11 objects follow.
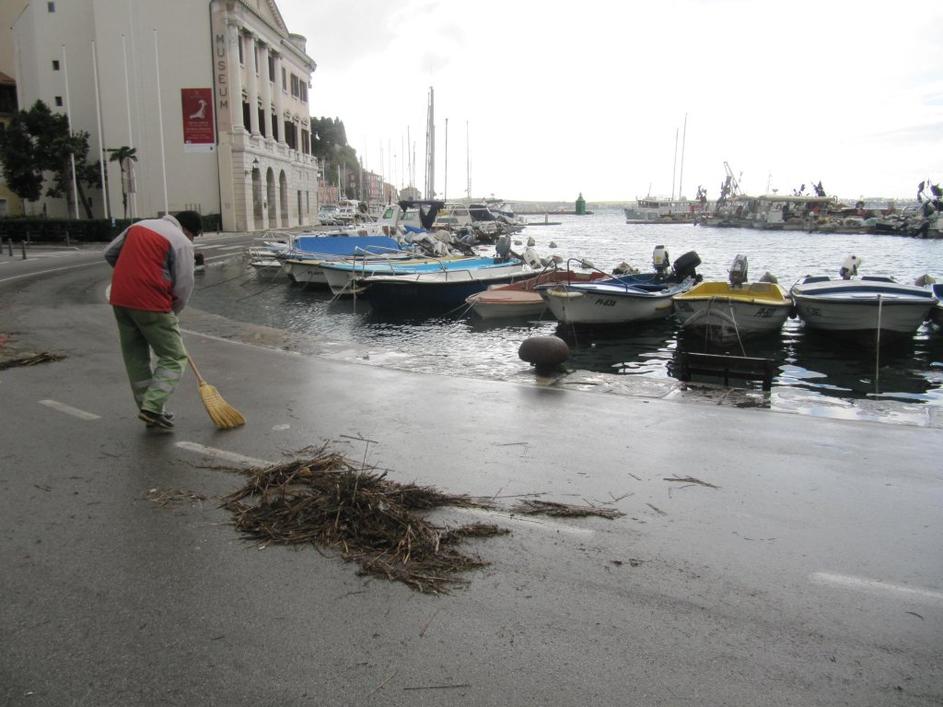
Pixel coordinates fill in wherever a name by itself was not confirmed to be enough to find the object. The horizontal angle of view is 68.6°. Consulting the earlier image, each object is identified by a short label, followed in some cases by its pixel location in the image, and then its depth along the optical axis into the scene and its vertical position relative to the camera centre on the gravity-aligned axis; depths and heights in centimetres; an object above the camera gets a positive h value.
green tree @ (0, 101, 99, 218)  4156 +584
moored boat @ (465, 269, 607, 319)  1884 -154
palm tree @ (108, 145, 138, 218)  4453 +554
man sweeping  565 -43
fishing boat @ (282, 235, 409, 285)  2475 -24
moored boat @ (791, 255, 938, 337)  1513 -136
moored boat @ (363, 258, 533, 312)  2014 -129
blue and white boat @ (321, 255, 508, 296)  2219 -75
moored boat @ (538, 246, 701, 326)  1678 -139
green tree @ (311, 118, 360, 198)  10800 +1718
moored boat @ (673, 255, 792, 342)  1532 -142
